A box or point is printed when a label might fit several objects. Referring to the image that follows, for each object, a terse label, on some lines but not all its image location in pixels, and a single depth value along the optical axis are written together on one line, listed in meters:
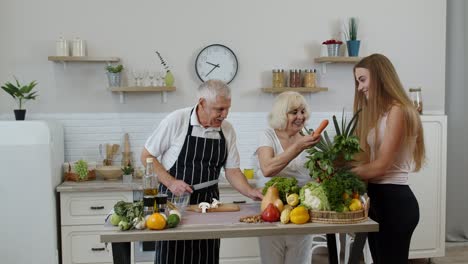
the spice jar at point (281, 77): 5.15
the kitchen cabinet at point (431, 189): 4.95
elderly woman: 3.04
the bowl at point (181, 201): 2.87
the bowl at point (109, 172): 4.85
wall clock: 5.14
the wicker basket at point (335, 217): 2.61
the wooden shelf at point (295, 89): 5.12
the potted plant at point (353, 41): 5.20
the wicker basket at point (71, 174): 4.80
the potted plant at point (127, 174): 4.78
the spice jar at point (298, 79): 5.19
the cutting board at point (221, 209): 2.90
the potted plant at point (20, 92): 4.64
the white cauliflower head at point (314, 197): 2.62
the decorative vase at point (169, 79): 4.99
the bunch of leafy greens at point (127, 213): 2.51
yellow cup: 4.98
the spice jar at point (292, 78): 5.18
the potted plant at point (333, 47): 5.17
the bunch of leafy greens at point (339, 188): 2.62
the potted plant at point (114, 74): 4.89
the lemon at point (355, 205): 2.64
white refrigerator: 4.37
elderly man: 3.04
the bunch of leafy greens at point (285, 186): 2.77
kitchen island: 2.46
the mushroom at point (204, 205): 2.89
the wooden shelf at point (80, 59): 4.86
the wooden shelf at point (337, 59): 5.15
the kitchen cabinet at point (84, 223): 4.54
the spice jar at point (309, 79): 5.18
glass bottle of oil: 2.66
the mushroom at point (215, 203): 2.93
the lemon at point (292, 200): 2.69
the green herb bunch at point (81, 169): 4.78
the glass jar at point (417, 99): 5.22
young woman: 2.76
